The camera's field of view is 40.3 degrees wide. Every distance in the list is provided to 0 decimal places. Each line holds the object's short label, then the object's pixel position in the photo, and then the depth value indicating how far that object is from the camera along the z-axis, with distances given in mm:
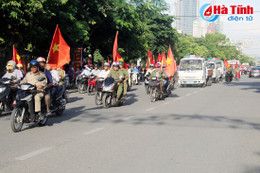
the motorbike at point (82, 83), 18211
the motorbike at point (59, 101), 8816
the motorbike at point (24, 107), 7023
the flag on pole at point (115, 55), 16244
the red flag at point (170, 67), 18391
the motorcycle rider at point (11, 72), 10570
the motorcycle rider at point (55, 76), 11829
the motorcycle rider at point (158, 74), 14439
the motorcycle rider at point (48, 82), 7706
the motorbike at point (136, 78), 27516
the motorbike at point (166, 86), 15171
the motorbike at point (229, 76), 31203
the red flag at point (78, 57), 23938
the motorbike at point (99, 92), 12648
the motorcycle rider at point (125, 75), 12327
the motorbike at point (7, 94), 9289
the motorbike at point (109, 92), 11453
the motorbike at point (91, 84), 17375
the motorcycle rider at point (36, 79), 7477
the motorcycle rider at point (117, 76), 11977
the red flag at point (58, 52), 10484
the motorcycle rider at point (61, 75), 13304
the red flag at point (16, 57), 13689
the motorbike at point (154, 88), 14008
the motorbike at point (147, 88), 18167
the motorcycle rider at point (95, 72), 17572
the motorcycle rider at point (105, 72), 13660
